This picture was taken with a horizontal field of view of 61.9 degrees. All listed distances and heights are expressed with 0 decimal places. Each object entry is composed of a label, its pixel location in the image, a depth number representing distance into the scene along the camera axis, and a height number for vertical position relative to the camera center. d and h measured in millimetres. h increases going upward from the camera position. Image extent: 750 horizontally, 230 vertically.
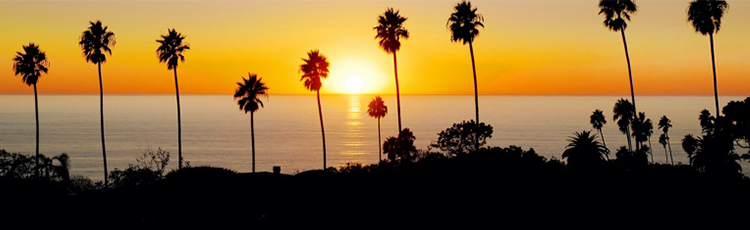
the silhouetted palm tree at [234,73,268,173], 74750 +4510
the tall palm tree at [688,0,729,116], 66500 +11159
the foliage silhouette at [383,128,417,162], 102125 -3307
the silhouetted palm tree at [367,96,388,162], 126562 +3912
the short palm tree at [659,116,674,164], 141662 -891
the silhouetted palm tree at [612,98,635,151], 113812 +1472
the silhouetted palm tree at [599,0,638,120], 71375 +12614
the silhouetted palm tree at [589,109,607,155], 123738 +367
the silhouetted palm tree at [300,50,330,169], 76000 +7188
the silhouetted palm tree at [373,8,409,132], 68875 +10418
